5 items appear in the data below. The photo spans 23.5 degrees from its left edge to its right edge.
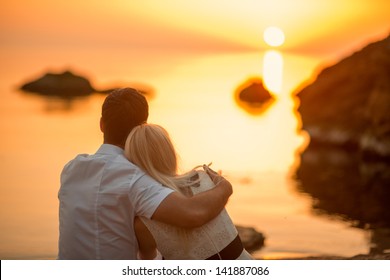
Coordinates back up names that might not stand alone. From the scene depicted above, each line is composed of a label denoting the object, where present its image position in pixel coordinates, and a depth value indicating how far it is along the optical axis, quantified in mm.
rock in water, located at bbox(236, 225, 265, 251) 7598
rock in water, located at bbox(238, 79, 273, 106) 52000
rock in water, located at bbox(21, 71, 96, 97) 56469
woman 3209
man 3139
